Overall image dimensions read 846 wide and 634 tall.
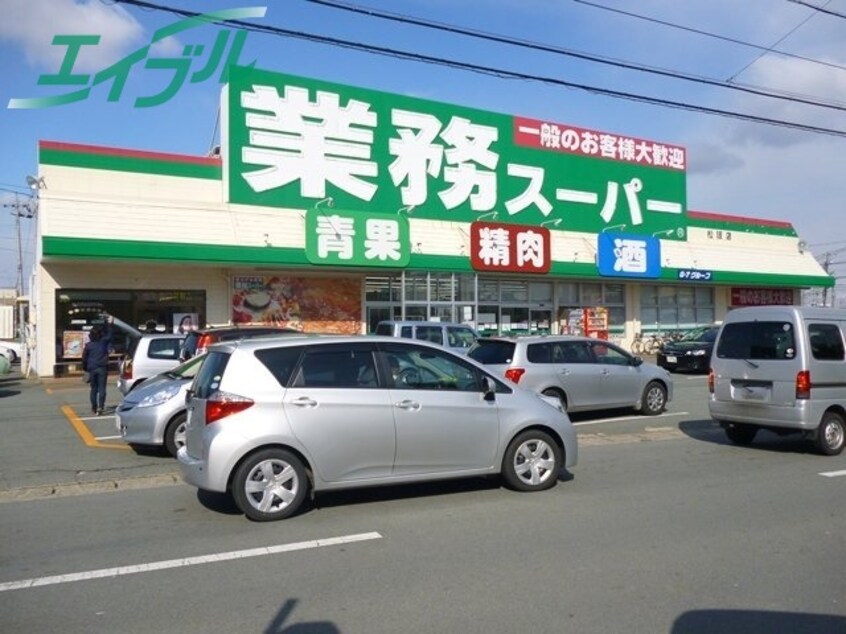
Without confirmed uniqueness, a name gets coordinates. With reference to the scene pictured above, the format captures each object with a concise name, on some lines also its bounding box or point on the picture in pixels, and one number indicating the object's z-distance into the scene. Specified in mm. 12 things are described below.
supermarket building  21172
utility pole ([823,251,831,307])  64875
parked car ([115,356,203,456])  9484
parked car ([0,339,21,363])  26892
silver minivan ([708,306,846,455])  9359
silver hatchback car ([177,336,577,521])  6508
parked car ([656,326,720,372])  22656
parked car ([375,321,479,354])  16609
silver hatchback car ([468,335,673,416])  12366
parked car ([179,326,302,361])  13102
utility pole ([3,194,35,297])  54750
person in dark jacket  13562
